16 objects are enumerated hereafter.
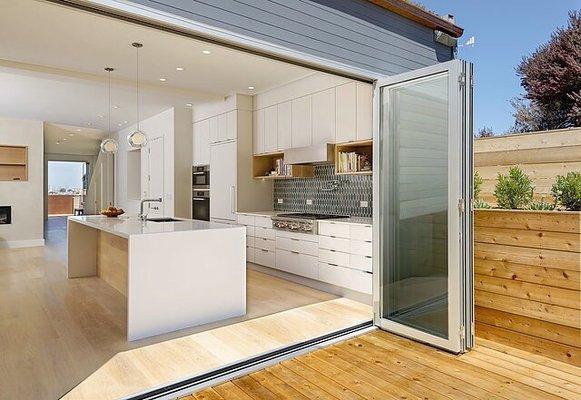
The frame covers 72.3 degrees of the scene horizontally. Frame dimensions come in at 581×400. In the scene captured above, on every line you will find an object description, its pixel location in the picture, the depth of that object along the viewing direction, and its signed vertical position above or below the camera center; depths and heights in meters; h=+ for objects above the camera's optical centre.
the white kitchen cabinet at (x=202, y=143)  7.16 +1.01
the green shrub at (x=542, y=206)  3.12 -0.08
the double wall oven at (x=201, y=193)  7.17 +0.09
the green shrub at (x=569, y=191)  2.93 +0.03
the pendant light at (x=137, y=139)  4.82 +0.72
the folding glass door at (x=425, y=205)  2.95 -0.07
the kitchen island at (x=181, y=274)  3.24 -0.67
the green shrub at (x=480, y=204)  3.50 -0.07
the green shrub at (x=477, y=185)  3.61 +0.10
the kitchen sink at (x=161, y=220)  4.77 -0.27
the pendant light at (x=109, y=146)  5.59 +0.74
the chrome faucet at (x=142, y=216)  4.74 -0.22
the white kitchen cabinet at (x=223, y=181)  6.38 +0.27
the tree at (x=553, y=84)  4.77 +1.41
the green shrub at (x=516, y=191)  3.26 +0.04
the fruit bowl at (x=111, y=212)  5.18 -0.18
